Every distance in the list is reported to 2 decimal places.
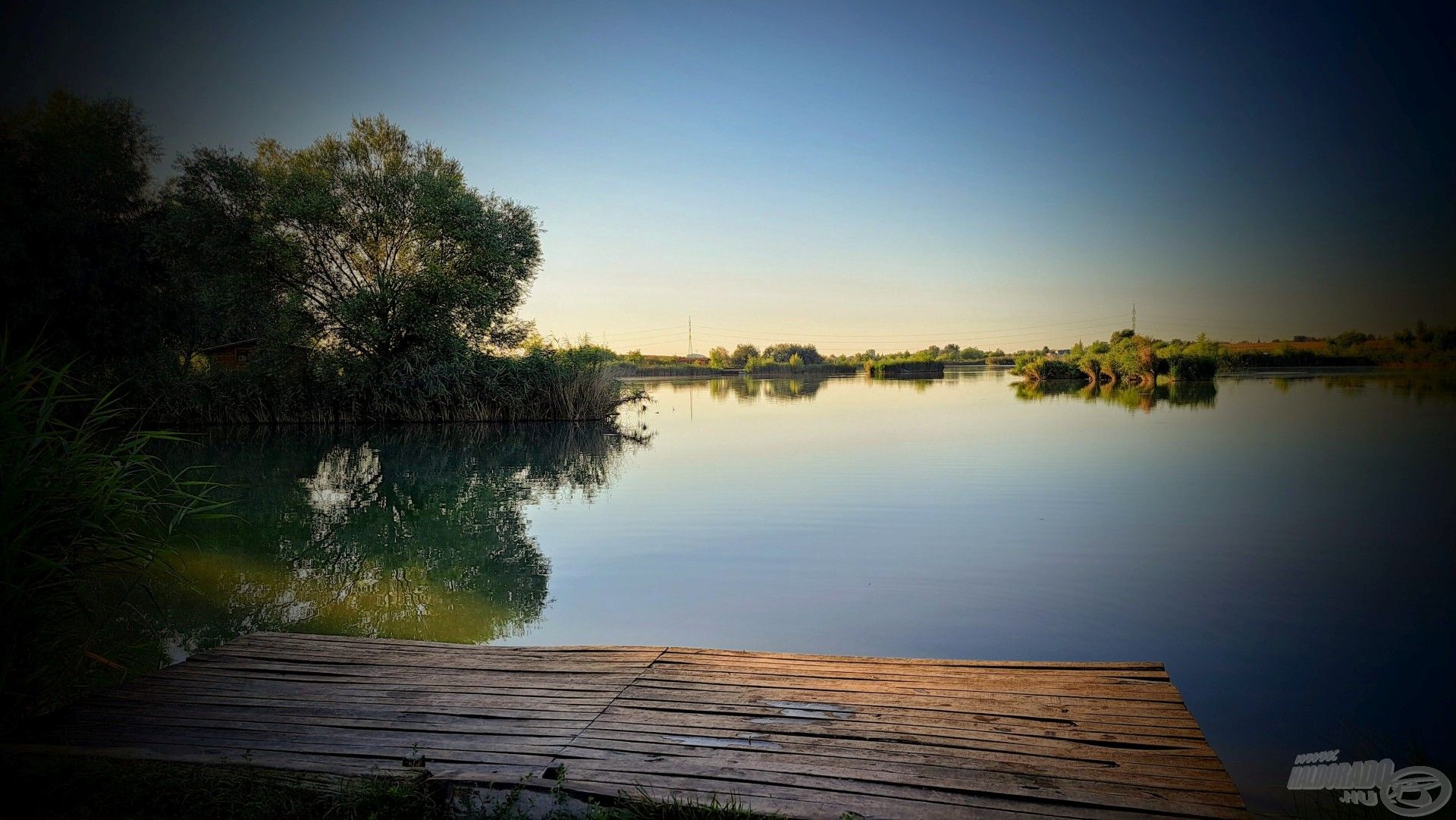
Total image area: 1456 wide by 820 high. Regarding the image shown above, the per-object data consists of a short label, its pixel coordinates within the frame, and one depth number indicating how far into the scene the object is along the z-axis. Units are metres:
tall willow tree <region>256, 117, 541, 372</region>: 23.34
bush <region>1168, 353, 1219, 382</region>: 40.62
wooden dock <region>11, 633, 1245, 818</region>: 2.47
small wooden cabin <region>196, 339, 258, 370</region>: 36.12
